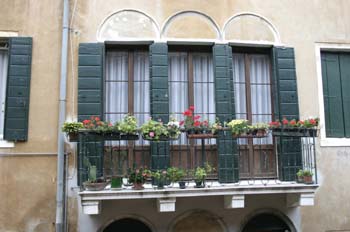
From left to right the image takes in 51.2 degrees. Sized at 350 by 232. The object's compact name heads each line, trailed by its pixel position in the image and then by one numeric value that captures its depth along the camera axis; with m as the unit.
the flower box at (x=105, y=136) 6.21
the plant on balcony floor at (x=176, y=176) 6.28
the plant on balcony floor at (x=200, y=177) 6.29
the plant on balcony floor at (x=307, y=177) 6.58
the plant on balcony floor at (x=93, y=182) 6.00
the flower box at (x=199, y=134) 6.37
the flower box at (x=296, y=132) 6.64
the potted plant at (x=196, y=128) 6.36
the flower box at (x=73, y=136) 6.36
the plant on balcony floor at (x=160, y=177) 6.23
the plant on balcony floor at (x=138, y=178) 6.17
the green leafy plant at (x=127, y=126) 6.20
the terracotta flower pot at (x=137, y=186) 6.16
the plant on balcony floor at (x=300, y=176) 6.65
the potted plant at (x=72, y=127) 6.28
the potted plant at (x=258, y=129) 6.46
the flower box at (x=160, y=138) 6.24
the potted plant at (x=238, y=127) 6.43
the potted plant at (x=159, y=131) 6.22
